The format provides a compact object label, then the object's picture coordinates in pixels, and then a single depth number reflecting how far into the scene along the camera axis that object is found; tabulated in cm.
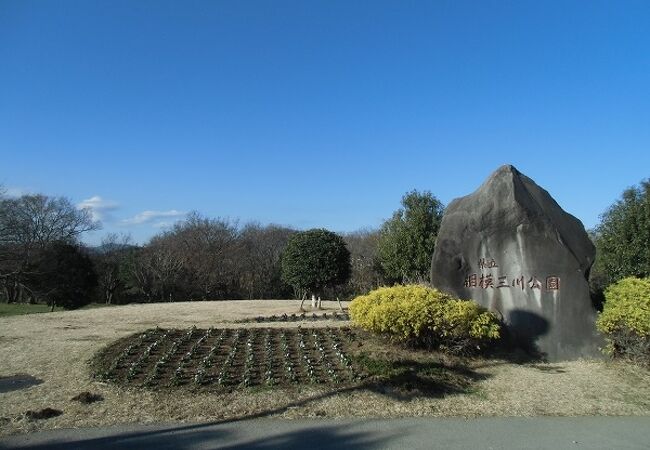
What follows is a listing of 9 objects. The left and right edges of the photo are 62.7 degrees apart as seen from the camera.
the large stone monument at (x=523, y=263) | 890
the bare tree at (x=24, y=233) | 2373
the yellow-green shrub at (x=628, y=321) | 793
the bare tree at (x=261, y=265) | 2588
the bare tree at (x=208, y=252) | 2569
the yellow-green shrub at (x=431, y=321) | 834
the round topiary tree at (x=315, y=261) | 1492
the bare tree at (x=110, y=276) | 2525
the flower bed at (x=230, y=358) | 716
